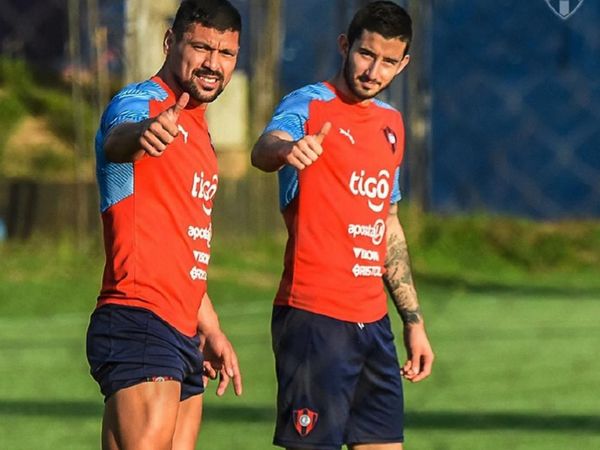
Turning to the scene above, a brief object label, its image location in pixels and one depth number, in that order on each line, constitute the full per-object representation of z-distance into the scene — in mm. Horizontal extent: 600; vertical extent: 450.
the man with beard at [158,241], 11484
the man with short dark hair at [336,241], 12719
